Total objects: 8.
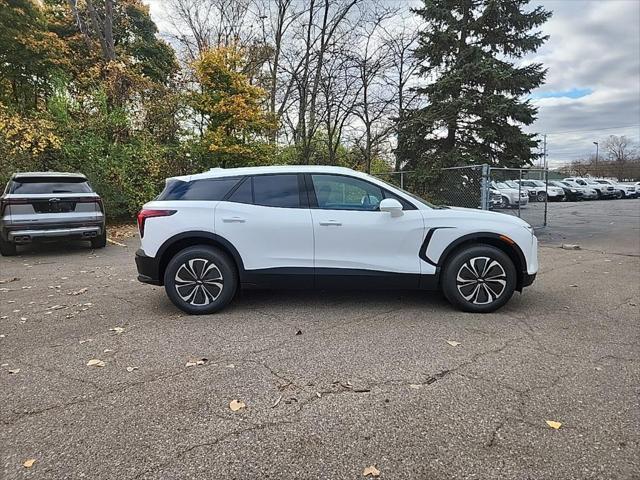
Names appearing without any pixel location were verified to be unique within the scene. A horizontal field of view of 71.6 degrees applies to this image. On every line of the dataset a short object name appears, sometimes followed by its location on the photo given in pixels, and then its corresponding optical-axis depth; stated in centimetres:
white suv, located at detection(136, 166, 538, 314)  472
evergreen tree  1416
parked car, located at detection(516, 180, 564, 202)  3078
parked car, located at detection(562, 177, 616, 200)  3362
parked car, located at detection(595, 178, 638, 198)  3512
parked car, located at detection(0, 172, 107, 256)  813
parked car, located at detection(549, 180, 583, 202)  3222
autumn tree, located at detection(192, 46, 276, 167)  1360
